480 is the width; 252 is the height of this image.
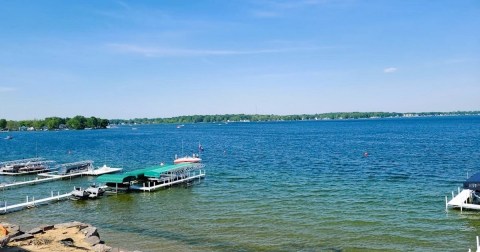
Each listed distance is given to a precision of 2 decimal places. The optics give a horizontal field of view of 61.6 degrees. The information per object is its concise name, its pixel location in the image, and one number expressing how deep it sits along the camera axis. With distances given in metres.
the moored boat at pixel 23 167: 65.88
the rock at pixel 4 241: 20.20
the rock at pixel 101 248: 22.09
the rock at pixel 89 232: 24.97
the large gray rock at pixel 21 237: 23.03
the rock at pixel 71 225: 26.77
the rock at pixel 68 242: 22.65
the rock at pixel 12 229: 24.17
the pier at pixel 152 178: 46.85
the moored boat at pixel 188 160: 76.25
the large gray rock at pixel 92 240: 23.48
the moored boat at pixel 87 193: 42.47
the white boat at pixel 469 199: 33.54
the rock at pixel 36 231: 25.23
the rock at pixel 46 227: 25.88
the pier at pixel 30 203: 37.36
